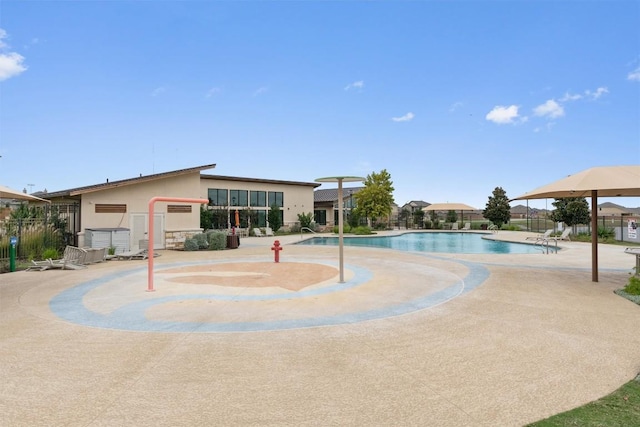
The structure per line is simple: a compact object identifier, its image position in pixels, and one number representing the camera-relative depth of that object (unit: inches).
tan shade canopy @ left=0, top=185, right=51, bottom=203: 341.1
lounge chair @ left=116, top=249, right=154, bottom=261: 585.0
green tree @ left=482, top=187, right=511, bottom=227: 1456.7
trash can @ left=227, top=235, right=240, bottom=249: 754.2
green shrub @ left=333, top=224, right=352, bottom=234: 1316.4
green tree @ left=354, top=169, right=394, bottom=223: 1396.4
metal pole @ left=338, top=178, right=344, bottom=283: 366.1
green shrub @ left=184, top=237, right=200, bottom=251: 722.8
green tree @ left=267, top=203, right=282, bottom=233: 1285.7
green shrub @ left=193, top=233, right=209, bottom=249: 736.2
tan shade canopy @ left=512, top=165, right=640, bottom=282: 328.8
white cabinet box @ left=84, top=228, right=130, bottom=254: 612.9
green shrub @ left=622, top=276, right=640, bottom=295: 315.0
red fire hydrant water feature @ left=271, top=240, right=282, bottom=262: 508.1
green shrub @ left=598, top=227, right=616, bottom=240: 932.7
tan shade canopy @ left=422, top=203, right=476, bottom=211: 1426.4
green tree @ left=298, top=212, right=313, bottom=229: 1351.5
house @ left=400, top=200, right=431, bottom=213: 2061.6
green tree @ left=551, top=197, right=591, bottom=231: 1010.1
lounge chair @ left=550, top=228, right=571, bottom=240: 862.5
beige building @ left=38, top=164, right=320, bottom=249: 658.2
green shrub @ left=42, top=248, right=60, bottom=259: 538.3
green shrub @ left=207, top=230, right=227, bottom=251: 740.6
